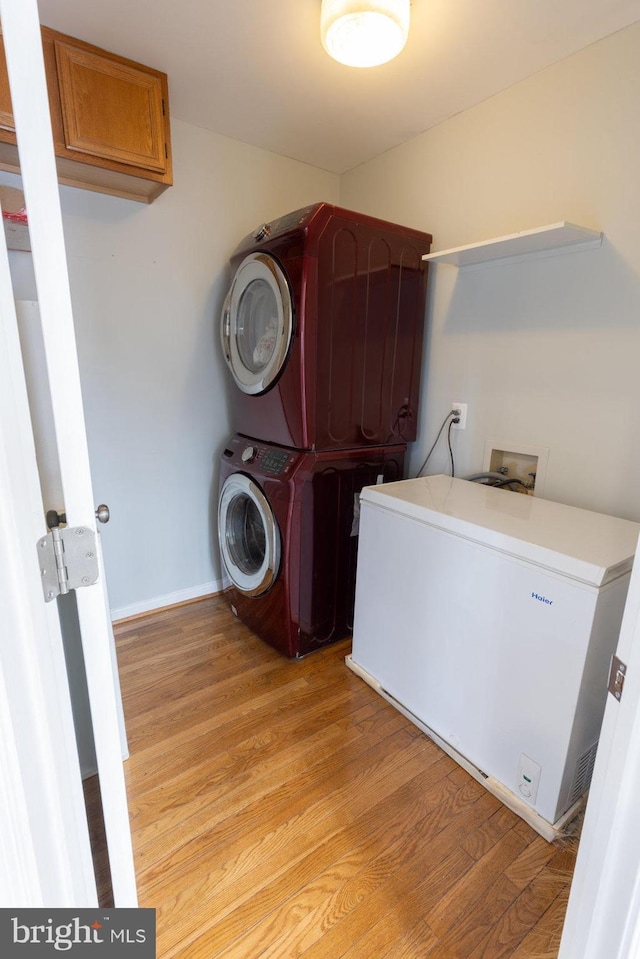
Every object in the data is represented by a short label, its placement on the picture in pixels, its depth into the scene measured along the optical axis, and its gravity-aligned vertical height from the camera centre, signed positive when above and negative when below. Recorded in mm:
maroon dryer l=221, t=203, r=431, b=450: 1640 +154
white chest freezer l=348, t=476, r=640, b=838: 1137 -715
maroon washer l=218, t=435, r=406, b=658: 1798 -702
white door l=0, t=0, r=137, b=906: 512 -46
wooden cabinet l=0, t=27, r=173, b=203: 1435 +809
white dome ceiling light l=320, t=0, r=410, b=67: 1185 +903
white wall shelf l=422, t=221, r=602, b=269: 1381 +420
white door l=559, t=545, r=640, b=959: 518 -548
